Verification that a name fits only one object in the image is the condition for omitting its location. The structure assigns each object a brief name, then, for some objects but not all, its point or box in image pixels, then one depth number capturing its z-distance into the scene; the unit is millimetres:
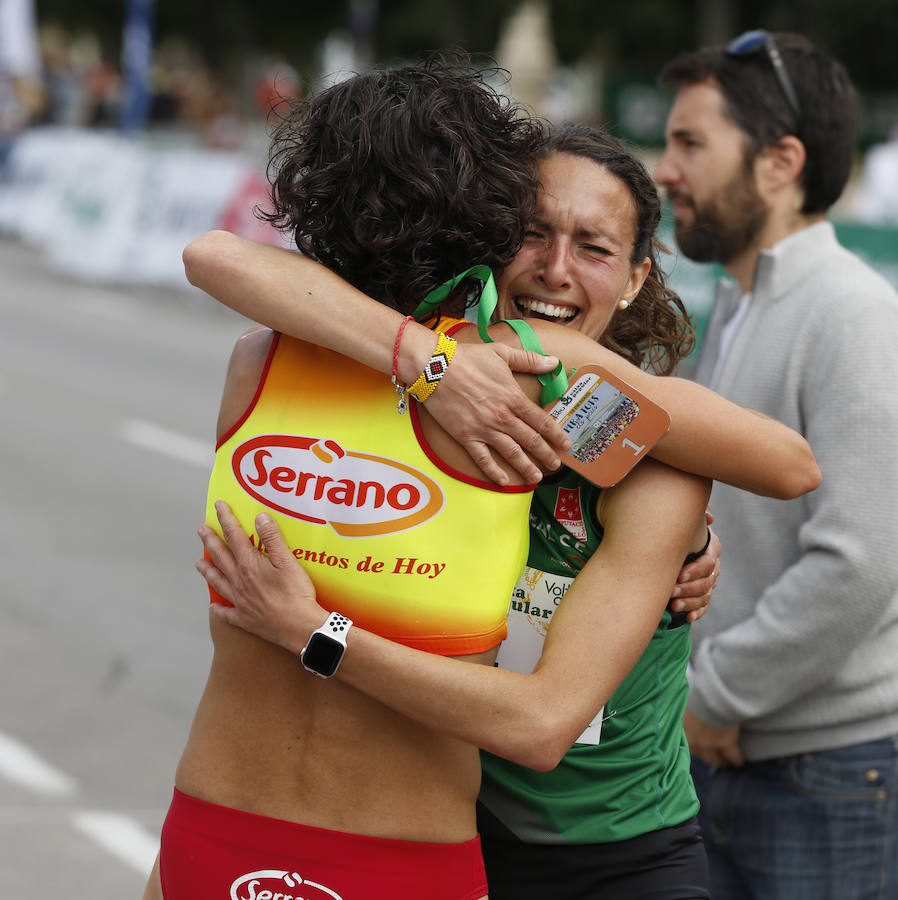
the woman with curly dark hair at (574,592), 3785
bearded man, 5445
